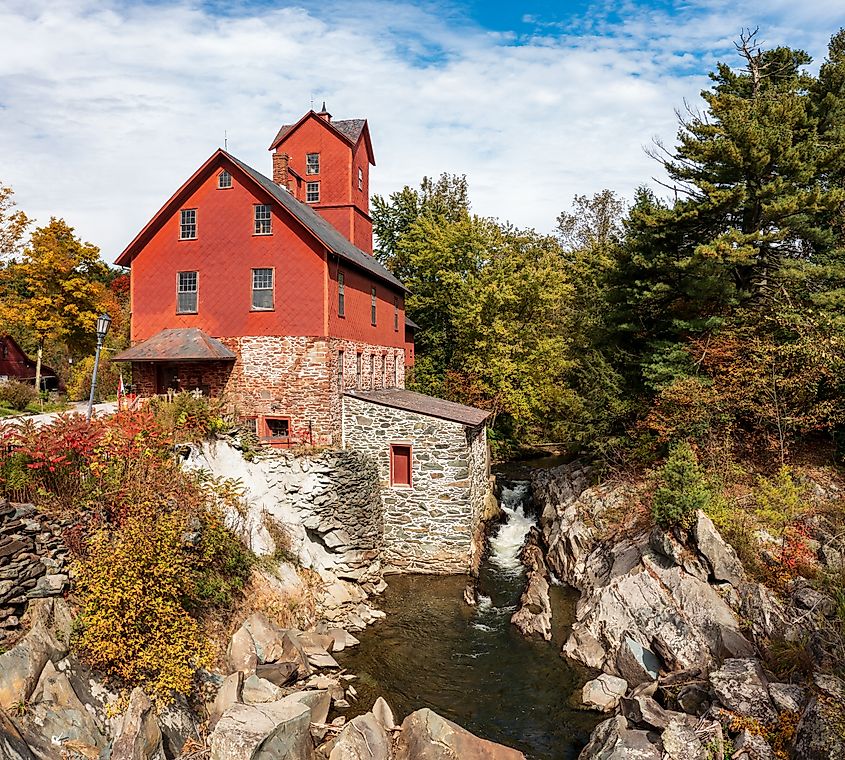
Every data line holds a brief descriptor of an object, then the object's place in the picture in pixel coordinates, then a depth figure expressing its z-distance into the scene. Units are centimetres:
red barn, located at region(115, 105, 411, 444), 1927
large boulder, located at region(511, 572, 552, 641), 1498
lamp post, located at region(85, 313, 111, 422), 1488
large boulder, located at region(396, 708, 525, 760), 990
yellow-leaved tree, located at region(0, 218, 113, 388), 3144
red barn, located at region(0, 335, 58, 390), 3828
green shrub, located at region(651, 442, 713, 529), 1395
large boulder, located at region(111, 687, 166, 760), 862
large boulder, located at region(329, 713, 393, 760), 980
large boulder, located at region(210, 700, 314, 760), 908
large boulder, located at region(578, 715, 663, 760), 938
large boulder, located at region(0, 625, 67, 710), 831
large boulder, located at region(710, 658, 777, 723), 927
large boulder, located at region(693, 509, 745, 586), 1275
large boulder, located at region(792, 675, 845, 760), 785
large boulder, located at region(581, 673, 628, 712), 1184
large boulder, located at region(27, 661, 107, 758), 819
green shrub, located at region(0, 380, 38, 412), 2595
